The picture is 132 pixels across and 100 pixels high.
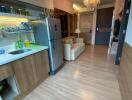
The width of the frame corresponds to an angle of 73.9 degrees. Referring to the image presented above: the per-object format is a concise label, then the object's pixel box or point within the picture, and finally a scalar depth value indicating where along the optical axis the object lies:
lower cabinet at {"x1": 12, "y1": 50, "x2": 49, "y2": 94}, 1.57
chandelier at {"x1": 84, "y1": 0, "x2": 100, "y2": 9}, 3.17
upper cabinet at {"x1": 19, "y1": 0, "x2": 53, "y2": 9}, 2.00
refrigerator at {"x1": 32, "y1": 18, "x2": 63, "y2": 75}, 2.15
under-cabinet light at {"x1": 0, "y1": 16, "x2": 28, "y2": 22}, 1.83
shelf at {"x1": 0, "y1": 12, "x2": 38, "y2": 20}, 1.59
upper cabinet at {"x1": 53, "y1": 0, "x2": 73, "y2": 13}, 3.02
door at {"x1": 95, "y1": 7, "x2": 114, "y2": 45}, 5.67
